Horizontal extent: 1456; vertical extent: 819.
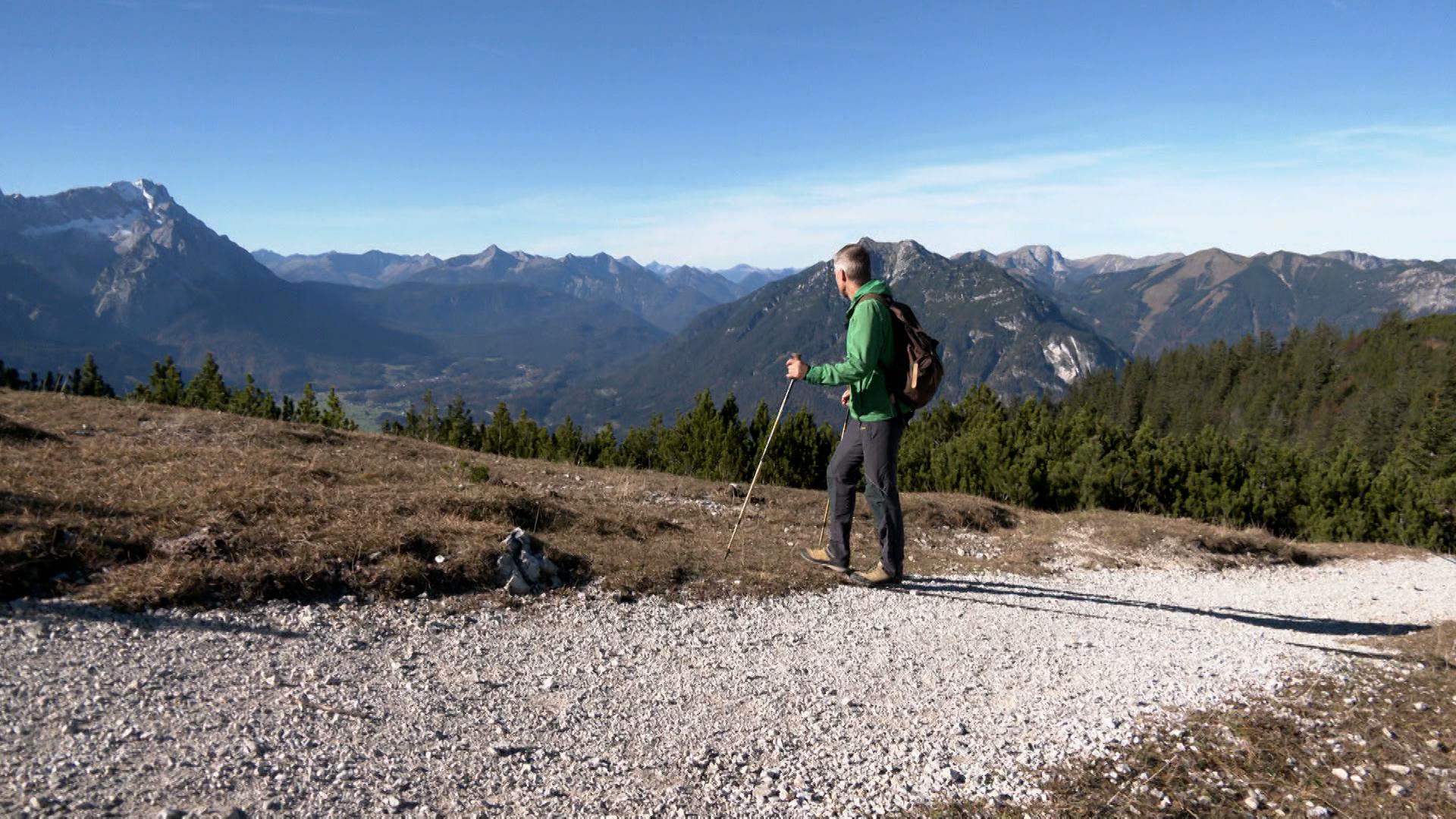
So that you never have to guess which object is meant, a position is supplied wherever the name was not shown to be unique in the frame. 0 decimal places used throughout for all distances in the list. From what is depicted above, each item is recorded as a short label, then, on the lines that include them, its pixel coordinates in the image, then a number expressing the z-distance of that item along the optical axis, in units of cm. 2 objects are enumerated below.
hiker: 819
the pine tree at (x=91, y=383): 3653
